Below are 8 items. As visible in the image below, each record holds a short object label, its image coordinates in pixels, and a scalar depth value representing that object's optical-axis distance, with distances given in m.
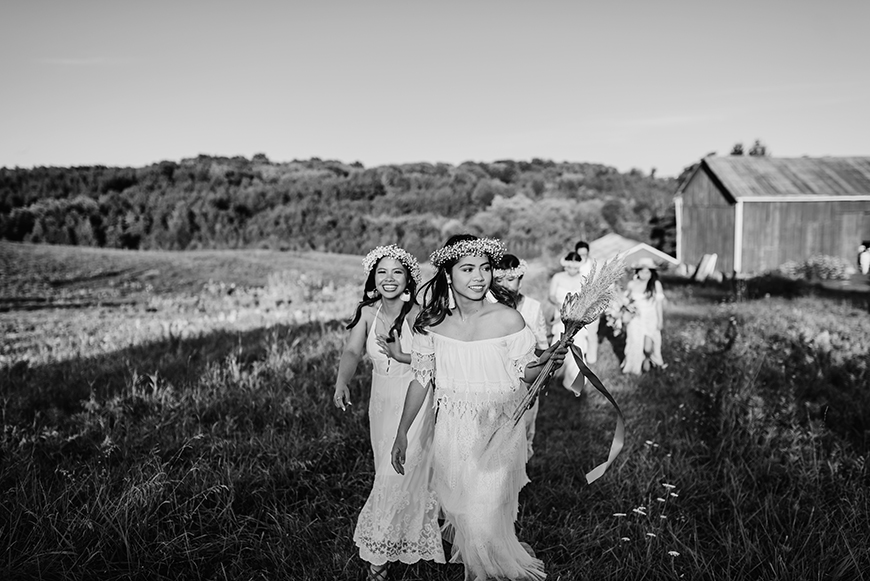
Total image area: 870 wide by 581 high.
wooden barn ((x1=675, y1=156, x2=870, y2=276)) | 24.50
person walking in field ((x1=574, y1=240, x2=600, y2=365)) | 7.72
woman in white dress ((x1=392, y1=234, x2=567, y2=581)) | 3.05
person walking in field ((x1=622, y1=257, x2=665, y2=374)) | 8.26
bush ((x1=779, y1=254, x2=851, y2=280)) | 22.39
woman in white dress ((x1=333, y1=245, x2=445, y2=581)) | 3.32
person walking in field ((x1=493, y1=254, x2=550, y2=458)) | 5.32
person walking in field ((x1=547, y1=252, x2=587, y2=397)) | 7.11
